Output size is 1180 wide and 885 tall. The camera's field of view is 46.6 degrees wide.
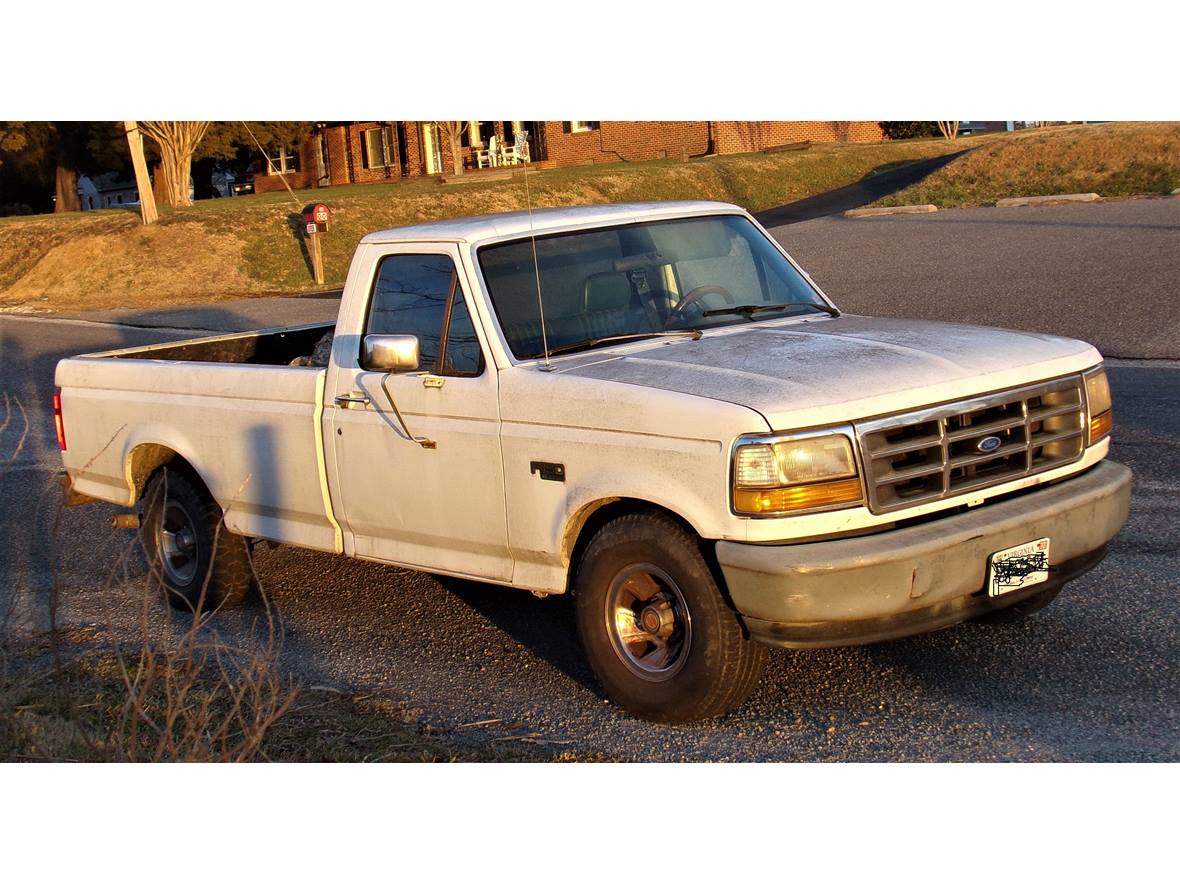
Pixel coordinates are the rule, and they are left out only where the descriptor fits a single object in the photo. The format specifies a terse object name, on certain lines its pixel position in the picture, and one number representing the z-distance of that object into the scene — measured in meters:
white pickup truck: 4.75
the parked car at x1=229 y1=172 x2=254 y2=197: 50.47
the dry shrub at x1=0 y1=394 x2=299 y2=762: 4.77
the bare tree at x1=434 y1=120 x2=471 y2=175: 32.56
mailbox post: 26.50
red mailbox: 26.75
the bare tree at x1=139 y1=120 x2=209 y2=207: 33.28
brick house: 41.88
